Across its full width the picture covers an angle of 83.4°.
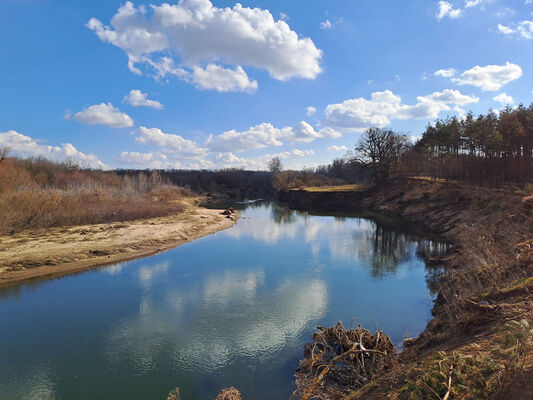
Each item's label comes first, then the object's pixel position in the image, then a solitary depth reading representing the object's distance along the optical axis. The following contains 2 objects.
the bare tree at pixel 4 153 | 40.94
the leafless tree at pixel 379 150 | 57.53
